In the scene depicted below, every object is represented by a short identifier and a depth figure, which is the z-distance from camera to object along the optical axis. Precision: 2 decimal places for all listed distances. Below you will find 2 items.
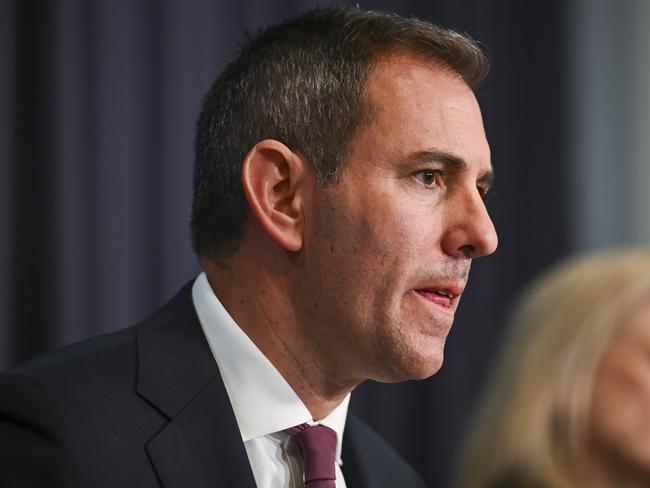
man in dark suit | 2.36
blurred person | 2.15
